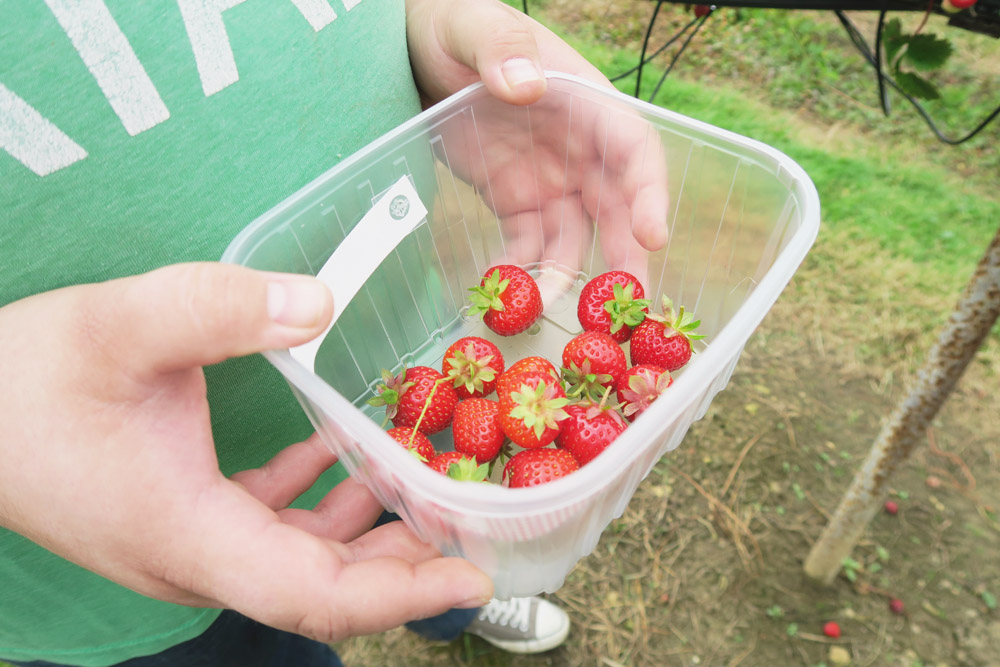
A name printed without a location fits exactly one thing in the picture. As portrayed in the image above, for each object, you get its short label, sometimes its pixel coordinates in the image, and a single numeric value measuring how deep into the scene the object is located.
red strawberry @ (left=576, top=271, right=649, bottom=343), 0.29
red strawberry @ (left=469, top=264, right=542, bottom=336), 0.30
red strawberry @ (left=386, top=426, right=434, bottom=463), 0.25
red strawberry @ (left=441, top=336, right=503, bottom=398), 0.28
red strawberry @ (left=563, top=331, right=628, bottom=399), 0.27
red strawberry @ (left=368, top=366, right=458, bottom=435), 0.27
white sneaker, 0.45
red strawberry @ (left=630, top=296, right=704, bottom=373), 0.27
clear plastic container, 0.19
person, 0.17
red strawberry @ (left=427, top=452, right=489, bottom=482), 0.22
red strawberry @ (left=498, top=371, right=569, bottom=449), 0.24
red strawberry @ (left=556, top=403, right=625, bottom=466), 0.25
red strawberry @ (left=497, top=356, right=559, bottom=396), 0.27
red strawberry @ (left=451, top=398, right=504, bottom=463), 0.26
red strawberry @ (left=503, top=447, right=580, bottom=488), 0.23
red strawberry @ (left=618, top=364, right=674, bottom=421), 0.26
